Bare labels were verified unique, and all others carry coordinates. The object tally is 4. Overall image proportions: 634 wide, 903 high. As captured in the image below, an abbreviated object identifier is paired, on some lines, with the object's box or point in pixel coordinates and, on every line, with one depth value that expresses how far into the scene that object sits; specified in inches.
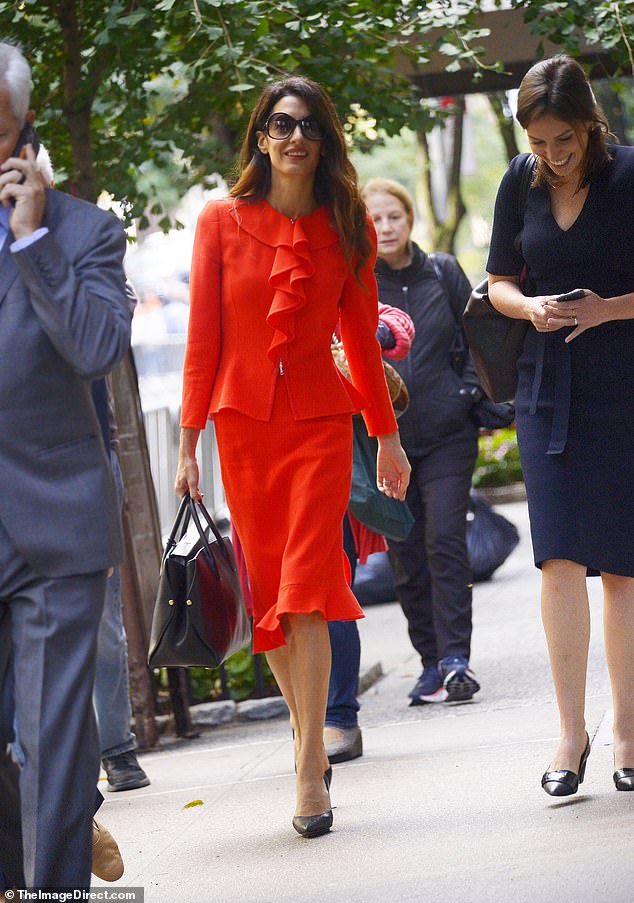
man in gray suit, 236.7
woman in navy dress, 338.3
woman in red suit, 345.7
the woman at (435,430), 520.4
